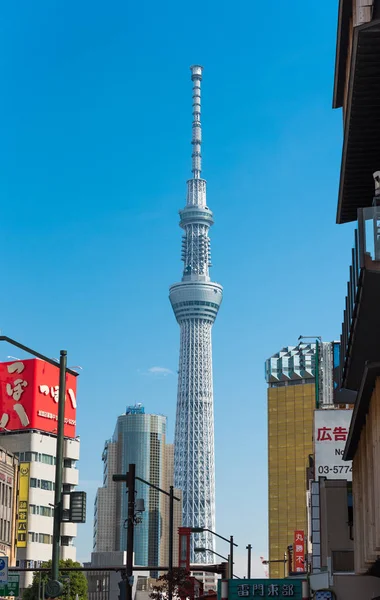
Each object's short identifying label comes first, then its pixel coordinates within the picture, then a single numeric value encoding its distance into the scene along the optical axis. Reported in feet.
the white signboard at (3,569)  104.56
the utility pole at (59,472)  88.84
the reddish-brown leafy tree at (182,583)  258.78
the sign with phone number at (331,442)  265.54
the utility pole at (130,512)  134.96
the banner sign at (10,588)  136.63
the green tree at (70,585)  442.09
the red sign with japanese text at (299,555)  437.99
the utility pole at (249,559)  294.43
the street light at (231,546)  246.04
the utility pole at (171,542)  191.94
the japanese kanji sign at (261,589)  155.74
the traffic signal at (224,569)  278.85
